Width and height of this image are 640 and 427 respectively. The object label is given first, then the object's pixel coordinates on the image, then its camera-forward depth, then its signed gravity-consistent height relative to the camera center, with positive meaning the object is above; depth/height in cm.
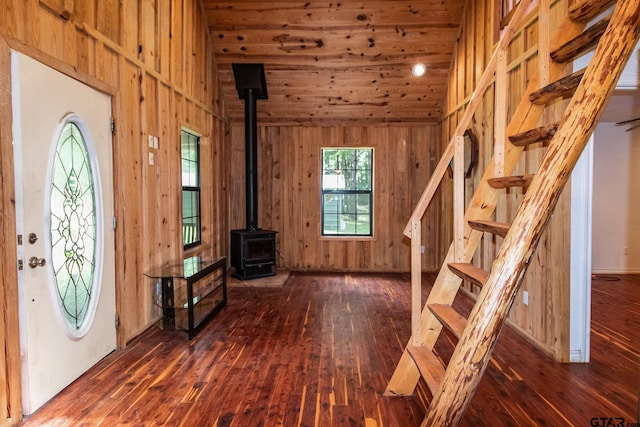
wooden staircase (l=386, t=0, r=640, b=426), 125 -1
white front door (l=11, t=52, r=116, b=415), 213 -14
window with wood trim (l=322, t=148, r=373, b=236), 656 +26
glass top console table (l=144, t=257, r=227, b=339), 343 -92
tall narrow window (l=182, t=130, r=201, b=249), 480 +20
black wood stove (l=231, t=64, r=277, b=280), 549 -8
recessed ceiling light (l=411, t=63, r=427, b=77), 529 +188
